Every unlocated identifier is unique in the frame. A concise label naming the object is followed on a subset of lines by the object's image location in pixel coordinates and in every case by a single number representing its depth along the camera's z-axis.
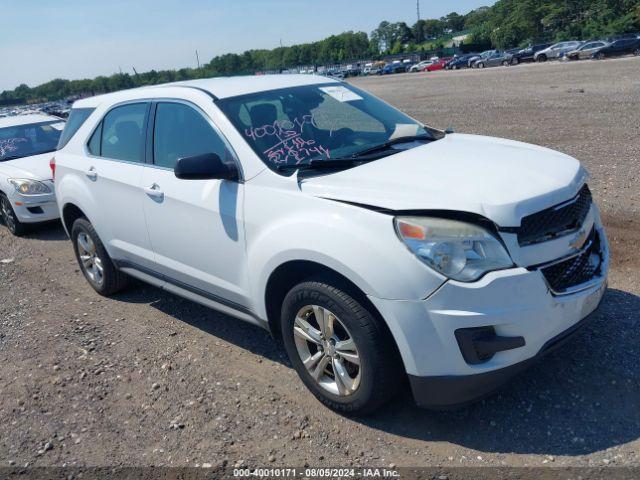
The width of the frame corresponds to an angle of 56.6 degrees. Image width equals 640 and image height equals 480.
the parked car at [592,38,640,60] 45.09
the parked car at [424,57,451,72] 68.62
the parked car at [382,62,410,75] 77.75
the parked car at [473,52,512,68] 57.97
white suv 2.86
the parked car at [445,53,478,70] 64.40
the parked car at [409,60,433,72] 71.89
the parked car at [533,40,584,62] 51.09
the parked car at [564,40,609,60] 46.66
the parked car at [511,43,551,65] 57.16
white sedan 8.16
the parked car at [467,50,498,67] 61.97
